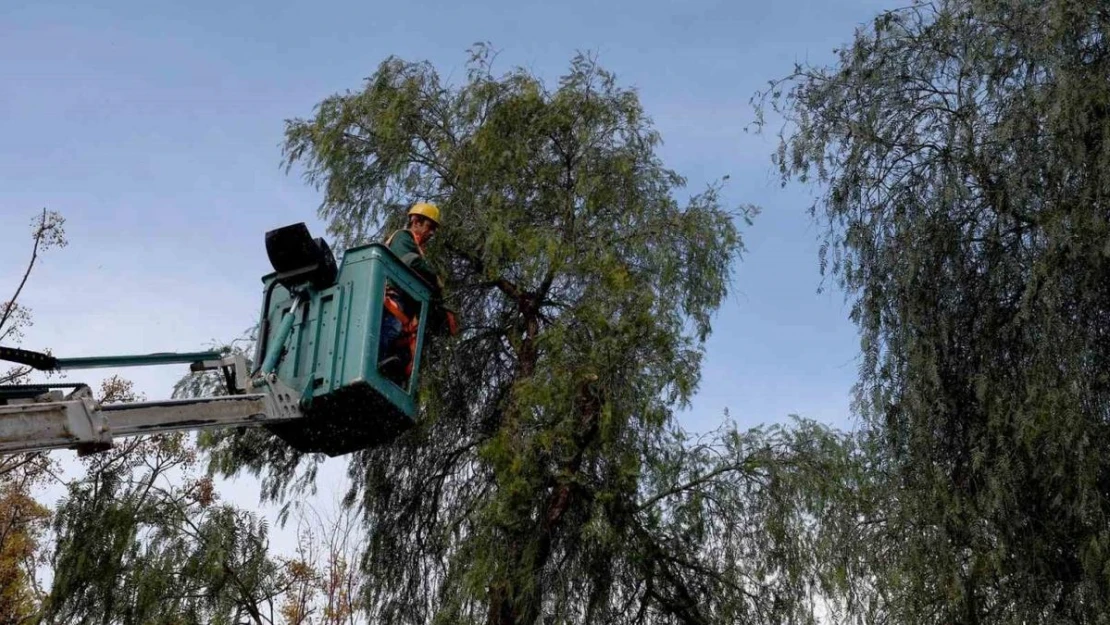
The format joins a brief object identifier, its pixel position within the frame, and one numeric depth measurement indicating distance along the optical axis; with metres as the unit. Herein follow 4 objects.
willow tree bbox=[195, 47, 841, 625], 8.83
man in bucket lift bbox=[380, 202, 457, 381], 6.89
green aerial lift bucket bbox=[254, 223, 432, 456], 6.57
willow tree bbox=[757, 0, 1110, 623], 7.11
